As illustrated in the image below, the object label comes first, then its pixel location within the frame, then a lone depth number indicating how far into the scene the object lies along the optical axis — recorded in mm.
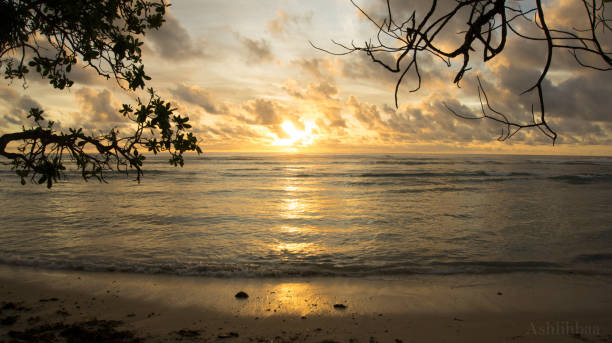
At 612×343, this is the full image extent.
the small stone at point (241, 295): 5539
